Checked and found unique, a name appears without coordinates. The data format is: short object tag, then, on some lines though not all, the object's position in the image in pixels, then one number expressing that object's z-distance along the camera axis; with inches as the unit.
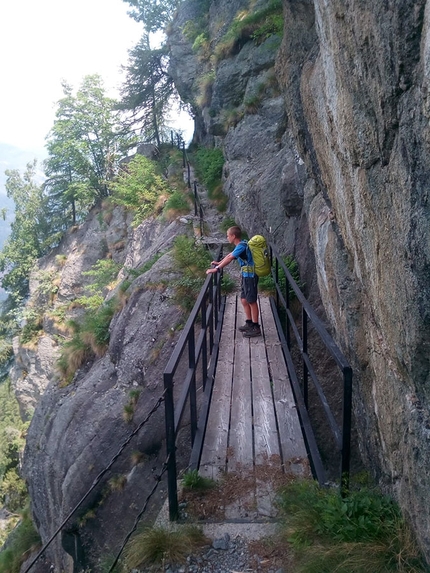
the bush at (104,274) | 802.8
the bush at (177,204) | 638.5
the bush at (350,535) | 94.2
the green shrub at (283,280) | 307.7
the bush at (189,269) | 329.7
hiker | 264.5
